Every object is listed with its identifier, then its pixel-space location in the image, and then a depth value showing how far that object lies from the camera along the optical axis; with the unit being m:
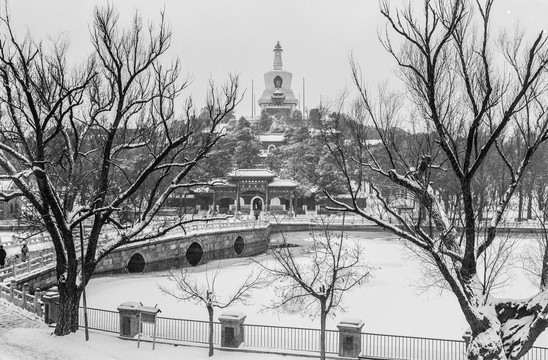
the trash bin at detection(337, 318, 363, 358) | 15.73
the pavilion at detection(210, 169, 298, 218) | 60.12
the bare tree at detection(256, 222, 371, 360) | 14.81
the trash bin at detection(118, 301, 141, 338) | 17.19
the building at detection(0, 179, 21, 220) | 49.66
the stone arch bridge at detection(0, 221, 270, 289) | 24.92
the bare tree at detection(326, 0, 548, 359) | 11.20
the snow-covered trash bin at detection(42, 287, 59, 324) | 18.28
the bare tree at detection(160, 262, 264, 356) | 16.13
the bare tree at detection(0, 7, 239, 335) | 15.96
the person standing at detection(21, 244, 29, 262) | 25.88
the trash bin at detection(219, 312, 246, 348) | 16.62
